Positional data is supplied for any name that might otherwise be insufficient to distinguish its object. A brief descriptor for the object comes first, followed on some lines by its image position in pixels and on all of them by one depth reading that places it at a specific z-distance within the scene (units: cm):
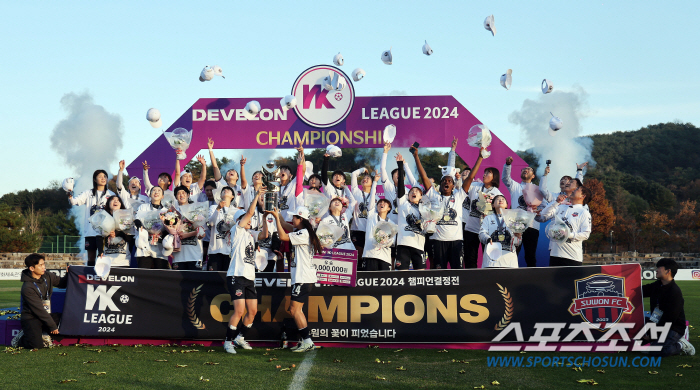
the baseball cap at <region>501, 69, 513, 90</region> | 1102
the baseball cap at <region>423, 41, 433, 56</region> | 1170
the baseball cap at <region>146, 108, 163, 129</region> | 1156
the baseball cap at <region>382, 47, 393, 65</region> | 1210
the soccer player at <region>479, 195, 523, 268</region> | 757
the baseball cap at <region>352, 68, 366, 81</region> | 1253
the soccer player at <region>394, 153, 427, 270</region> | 830
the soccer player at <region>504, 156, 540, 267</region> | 893
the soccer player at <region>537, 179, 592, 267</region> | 754
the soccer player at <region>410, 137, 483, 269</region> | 830
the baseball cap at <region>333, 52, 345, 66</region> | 1270
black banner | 707
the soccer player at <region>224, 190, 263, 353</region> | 702
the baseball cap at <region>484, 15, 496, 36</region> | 1058
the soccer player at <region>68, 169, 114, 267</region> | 895
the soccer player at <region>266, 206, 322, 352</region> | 702
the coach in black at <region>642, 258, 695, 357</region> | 680
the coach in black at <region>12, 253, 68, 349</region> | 728
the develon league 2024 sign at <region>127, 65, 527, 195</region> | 1279
